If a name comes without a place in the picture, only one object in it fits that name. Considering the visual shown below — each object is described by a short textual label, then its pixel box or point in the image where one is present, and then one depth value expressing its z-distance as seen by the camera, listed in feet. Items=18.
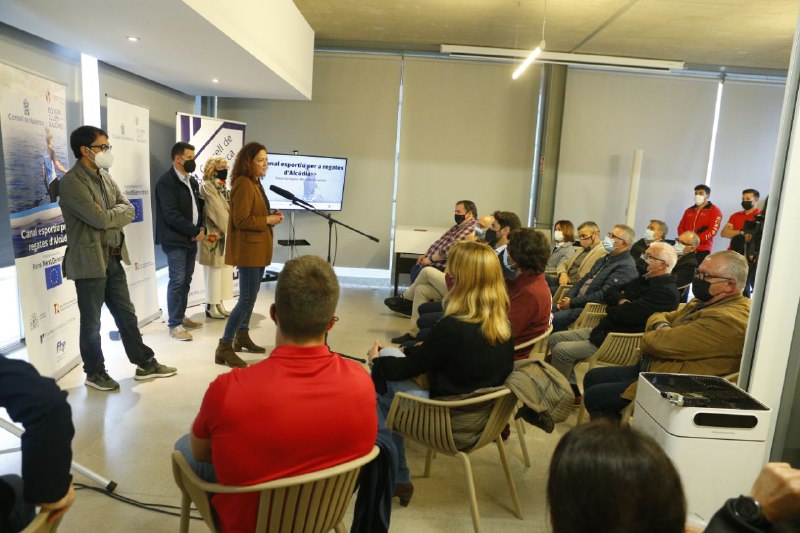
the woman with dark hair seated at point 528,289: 9.64
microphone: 14.62
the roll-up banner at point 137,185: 14.26
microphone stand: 15.79
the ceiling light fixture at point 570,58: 20.92
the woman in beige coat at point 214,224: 16.80
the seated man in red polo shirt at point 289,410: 4.70
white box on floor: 6.79
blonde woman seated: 7.47
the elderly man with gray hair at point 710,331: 8.49
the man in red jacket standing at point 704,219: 24.50
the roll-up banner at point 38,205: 10.30
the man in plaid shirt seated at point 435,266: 16.72
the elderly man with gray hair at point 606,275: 13.79
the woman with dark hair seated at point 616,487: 2.68
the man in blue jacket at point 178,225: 15.33
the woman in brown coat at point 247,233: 13.24
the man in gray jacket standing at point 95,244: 10.71
